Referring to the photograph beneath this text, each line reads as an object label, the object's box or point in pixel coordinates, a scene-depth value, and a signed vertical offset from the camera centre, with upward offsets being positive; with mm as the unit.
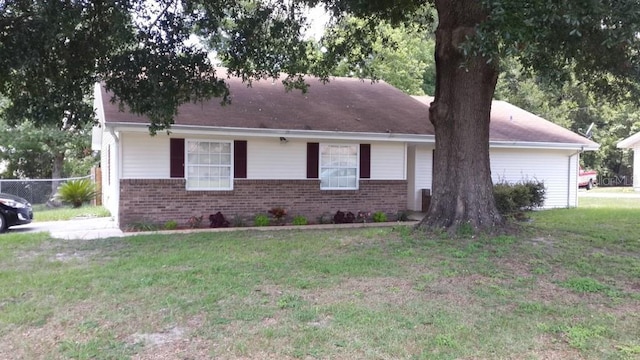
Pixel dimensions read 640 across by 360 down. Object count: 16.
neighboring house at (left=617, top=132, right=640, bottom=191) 32562 +1168
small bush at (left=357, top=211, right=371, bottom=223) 14005 -1376
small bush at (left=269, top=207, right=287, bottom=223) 13062 -1211
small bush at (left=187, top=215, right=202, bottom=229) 12383 -1389
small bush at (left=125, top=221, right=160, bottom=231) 11781 -1440
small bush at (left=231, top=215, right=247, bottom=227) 12805 -1420
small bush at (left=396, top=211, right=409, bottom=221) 14383 -1373
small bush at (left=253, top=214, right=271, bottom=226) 12930 -1401
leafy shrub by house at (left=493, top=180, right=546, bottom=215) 13969 -782
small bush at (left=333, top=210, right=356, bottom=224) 13641 -1372
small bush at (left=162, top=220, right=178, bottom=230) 12094 -1436
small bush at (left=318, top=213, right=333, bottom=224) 13734 -1397
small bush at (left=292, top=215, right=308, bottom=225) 13234 -1422
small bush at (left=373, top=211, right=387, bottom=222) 14055 -1374
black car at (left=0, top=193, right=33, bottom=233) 12094 -1184
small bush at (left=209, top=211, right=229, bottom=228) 12484 -1365
